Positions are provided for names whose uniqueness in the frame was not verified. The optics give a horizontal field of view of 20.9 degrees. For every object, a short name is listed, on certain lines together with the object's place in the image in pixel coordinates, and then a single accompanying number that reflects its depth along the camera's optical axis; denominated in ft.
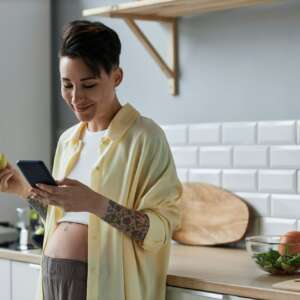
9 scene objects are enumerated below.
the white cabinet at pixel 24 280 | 9.30
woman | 7.08
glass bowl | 7.68
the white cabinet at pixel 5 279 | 9.70
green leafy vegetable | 7.66
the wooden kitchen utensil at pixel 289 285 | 6.86
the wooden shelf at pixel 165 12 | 9.35
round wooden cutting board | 9.52
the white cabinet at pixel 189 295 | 7.32
